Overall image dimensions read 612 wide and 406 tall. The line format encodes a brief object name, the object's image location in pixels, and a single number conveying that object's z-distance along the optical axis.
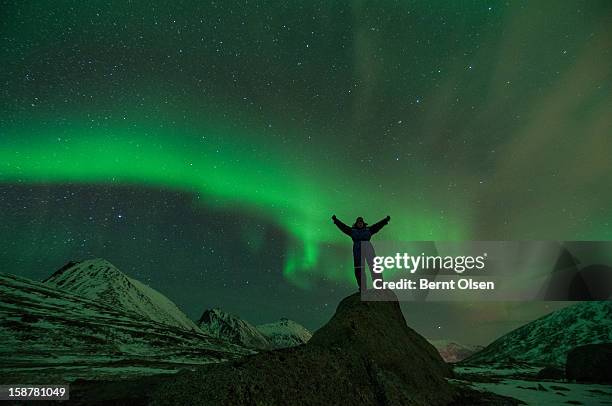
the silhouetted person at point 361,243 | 13.11
